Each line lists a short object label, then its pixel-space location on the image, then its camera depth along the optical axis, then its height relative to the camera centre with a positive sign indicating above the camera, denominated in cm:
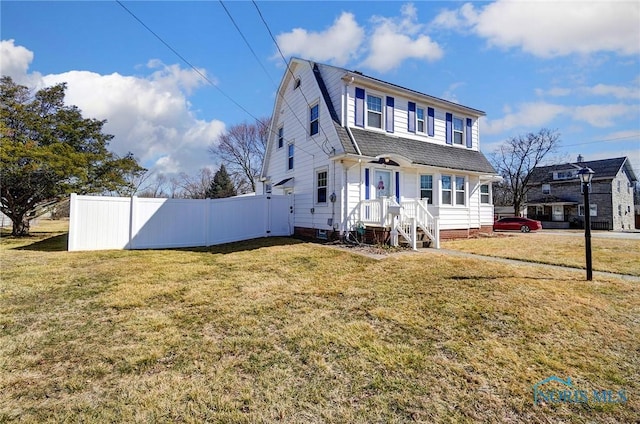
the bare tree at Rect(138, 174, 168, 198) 4204 +532
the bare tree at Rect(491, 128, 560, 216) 3344 +808
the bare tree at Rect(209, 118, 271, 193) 3644 +928
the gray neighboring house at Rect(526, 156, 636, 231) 3089 +319
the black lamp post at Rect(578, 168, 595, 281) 618 +42
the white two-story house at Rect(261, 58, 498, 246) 1102 +277
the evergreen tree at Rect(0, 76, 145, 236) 1328 +322
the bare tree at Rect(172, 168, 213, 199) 4500 +603
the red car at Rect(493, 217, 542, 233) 2437 -7
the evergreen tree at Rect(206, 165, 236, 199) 3815 +491
